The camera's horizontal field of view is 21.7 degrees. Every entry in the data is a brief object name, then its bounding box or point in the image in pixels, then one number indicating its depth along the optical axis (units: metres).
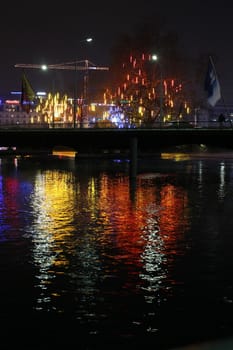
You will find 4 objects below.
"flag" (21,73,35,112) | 91.00
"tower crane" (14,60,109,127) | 167.30
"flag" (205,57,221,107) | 80.56
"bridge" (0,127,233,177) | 74.81
